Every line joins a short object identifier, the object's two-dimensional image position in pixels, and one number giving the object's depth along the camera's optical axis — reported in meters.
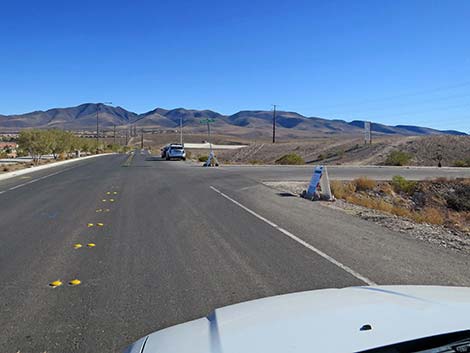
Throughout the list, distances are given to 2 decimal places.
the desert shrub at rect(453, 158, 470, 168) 48.69
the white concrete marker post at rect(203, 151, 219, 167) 41.19
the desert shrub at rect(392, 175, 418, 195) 24.92
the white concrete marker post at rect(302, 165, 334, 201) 17.02
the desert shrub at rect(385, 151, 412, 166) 50.92
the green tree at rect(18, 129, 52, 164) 47.22
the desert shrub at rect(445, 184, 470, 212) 22.84
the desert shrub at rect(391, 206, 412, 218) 14.67
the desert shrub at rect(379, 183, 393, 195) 24.06
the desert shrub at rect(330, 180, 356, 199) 19.16
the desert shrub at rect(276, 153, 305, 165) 54.91
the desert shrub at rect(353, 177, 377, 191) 23.95
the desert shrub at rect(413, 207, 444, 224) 13.23
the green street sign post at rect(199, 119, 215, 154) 60.19
